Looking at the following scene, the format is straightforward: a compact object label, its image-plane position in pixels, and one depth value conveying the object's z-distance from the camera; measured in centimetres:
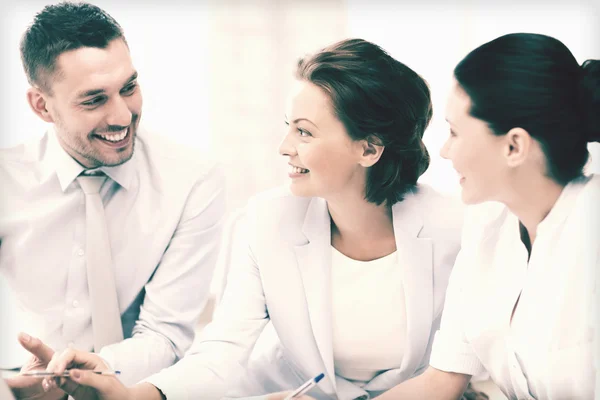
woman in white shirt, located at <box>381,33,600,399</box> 124
